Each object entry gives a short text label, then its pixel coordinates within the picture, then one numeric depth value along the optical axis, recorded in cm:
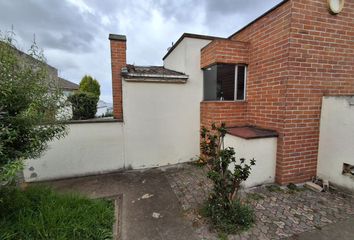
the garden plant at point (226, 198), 227
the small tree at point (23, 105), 185
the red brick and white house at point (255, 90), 329
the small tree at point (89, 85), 1192
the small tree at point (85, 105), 659
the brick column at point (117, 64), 449
